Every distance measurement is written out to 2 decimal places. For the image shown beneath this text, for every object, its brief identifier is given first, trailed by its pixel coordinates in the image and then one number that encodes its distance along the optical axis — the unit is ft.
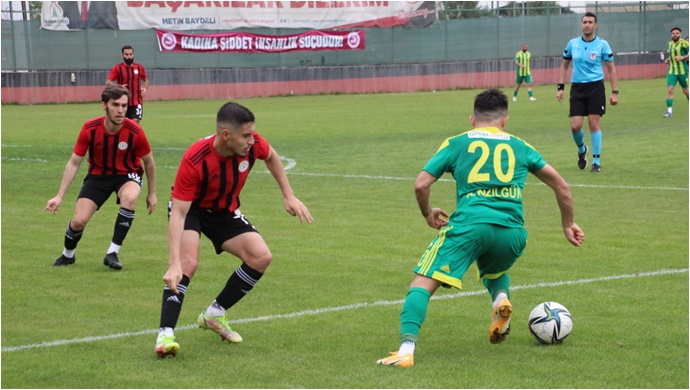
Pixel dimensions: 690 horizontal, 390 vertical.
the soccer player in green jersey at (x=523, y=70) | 122.01
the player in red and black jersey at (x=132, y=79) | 71.82
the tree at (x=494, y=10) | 167.22
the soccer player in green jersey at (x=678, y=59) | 90.79
